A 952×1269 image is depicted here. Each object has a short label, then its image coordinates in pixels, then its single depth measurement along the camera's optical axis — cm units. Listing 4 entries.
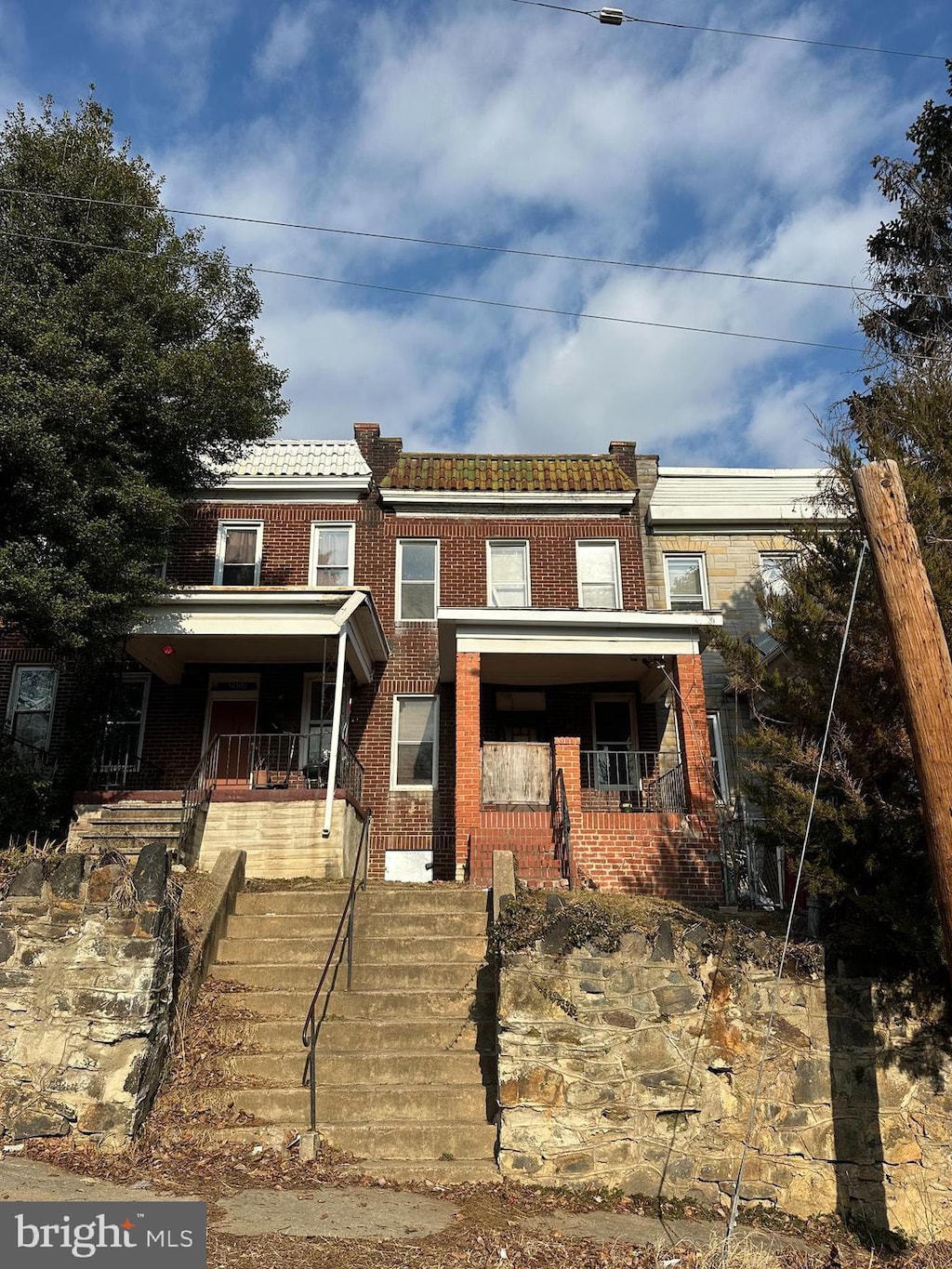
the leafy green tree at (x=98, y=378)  1159
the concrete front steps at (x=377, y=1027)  776
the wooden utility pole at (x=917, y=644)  637
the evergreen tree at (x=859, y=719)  802
